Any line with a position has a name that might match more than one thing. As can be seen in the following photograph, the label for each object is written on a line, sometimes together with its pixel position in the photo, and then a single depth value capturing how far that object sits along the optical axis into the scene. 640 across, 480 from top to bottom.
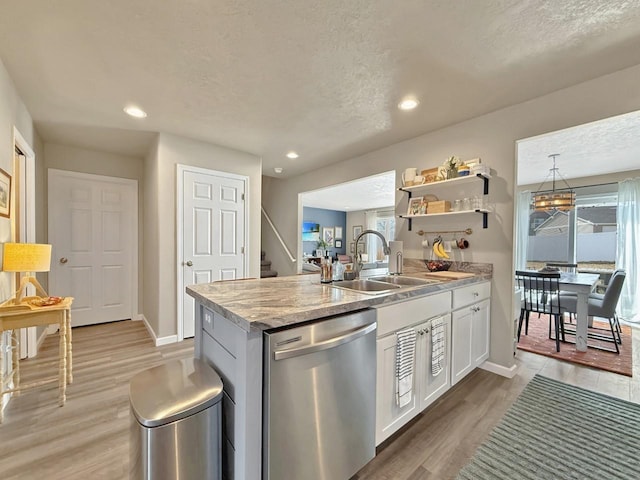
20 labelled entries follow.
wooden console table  1.82
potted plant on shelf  2.66
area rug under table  2.65
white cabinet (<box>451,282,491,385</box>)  2.12
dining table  2.95
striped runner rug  1.44
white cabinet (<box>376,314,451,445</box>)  1.50
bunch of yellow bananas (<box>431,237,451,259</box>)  2.89
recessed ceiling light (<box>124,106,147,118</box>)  2.54
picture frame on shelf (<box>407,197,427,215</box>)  2.94
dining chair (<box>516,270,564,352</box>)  3.03
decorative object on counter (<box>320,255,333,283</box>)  1.99
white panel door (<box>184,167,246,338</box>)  3.33
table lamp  1.89
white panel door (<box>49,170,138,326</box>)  3.64
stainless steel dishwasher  1.07
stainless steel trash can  0.98
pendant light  3.60
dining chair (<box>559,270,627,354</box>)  3.08
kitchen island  1.03
